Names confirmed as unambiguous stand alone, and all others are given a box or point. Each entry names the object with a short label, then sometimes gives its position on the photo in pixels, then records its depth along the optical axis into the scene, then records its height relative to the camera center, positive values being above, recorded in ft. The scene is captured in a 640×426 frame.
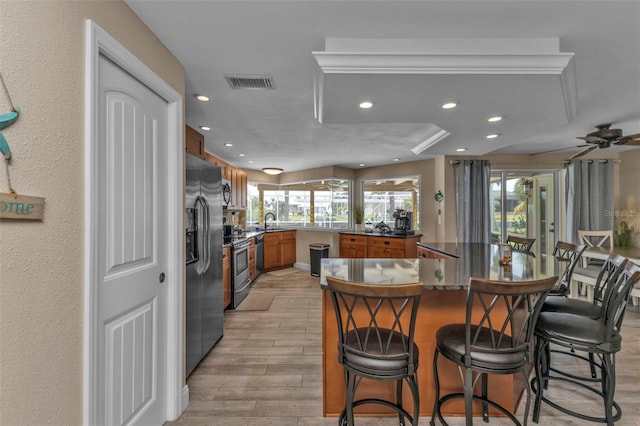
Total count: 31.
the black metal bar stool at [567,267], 7.69 -1.57
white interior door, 4.48 -0.65
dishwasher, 18.71 -2.69
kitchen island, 6.30 -3.36
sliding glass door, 16.98 +0.44
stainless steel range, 13.00 -2.76
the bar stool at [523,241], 11.41 -1.21
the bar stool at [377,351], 4.37 -2.43
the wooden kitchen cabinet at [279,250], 20.44 -2.74
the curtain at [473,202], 15.65 +0.63
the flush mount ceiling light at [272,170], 18.66 +2.96
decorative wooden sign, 2.95 +0.09
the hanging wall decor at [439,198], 16.33 +0.90
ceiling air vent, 7.13 +3.51
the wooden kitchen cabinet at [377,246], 17.02 -2.12
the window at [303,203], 21.93 +0.89
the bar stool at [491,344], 4.53 -2.41
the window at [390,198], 19.35 +1.12
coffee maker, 17.97 -0.62
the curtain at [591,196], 15.42 +0.93
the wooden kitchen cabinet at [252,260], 16.68 -2.83
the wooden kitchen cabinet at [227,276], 12.05 -2.74
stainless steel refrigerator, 7.66 -1.34
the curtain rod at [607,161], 15.42 +2.87
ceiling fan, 9.92 +2.68
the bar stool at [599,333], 5.46 -2.46
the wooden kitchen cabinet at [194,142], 8.45 +2.35
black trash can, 19.48 -2.91
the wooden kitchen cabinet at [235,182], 15.87 +2.09
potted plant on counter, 21.09 -0.18
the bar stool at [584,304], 6.59 -2.30
